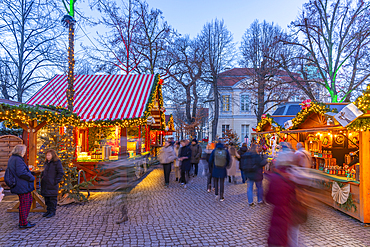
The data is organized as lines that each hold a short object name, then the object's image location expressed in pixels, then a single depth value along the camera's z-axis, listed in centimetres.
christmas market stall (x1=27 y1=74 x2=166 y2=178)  1053
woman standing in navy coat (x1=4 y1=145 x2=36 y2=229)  455
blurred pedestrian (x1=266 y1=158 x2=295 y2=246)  325
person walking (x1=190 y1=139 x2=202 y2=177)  1070
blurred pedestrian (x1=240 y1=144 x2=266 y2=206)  603
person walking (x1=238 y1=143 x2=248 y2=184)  979
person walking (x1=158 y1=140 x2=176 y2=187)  879
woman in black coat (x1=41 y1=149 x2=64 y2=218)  530
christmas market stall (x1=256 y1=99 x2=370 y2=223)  494
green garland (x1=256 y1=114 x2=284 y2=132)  1083
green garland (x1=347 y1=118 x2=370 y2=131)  470
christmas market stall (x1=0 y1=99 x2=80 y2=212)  608
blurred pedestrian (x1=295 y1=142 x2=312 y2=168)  354
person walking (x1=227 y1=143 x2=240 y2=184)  902
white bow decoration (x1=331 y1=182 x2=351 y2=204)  554
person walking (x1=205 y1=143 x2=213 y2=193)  791
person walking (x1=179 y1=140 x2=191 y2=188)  904
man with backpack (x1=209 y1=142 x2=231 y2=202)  658
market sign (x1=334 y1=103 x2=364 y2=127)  462
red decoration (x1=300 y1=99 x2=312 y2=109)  762
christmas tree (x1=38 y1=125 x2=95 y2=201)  636
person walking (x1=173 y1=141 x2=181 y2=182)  974
